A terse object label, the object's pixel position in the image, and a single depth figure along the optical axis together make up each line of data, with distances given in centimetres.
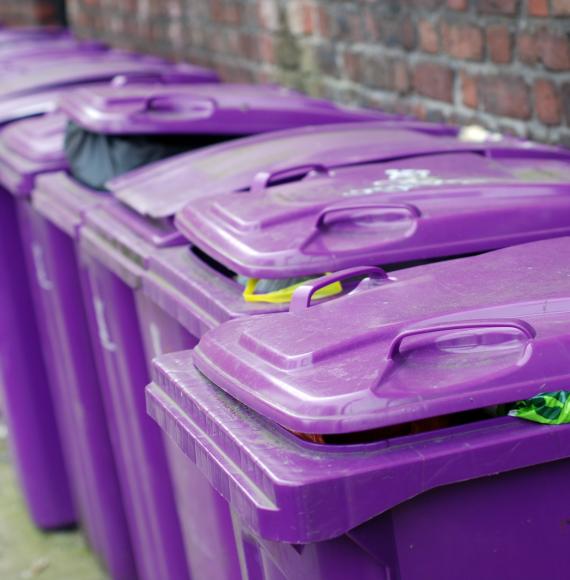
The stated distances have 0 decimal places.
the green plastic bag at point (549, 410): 189
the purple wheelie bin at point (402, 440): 185
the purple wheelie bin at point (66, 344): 327
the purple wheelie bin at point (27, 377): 362
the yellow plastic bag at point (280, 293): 222
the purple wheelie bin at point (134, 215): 289
